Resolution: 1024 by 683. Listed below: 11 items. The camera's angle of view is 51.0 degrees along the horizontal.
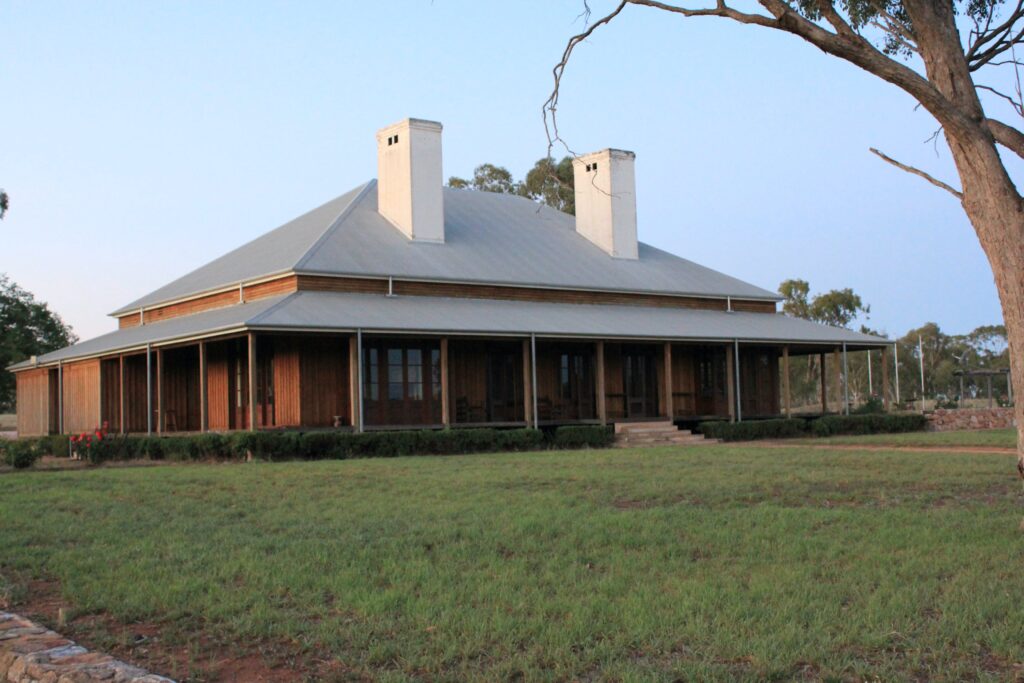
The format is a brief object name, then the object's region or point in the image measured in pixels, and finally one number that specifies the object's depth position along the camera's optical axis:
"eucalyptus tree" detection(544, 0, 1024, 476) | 8.20
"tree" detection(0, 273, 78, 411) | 46.78
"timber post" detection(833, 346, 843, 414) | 28.33
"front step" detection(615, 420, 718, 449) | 24.27
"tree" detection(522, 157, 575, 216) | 47.19
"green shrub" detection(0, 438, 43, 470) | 18.91
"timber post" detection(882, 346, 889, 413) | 28.50
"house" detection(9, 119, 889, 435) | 23.45
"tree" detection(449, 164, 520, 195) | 49.88
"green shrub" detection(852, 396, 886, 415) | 31.14
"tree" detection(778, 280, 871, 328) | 63.56
